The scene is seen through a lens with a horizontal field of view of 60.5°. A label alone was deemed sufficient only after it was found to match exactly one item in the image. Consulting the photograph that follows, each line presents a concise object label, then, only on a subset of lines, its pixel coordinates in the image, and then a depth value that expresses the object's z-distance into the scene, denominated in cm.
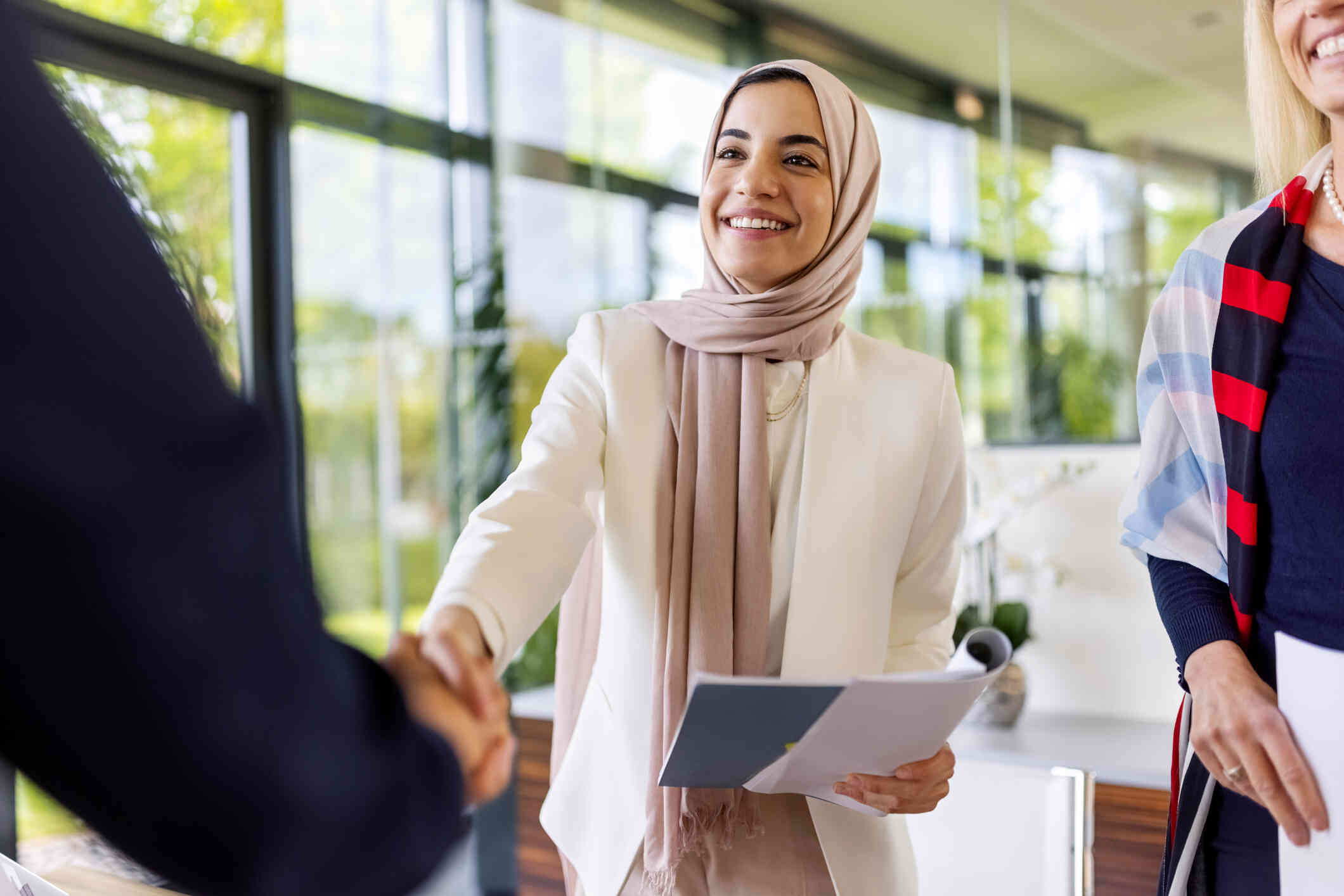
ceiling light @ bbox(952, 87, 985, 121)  375
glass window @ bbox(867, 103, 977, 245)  379
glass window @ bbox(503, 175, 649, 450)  424
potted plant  242
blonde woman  112
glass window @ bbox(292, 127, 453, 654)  399
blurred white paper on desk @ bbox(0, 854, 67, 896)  108
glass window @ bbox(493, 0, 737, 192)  431
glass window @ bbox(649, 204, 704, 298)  429
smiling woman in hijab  132
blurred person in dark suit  35
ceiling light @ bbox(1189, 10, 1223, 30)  323
